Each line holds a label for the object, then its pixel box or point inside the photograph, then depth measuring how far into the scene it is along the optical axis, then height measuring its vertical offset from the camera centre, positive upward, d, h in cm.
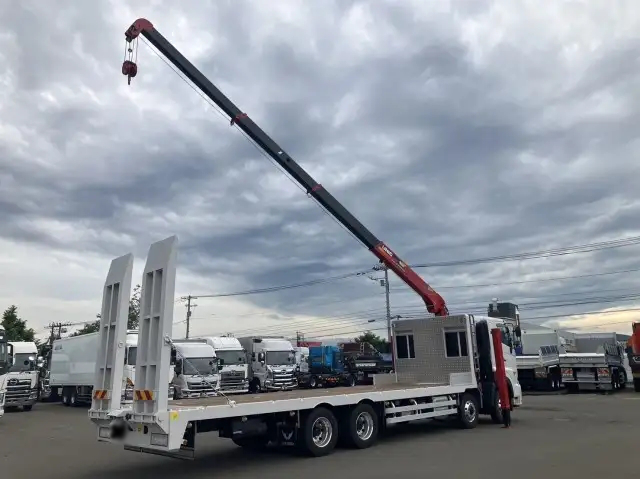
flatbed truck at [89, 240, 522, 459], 844 -16
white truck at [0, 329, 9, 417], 1784 +111
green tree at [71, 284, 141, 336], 4649 +809
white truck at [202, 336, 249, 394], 2853 +147
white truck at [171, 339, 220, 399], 2403 +99
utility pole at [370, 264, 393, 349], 5066 +827
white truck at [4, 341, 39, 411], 2470 +84
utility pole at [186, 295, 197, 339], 7031 +1020
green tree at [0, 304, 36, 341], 6048 +785
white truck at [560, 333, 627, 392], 2775 +50
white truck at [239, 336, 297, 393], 3284 +162
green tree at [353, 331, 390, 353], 8963 +777
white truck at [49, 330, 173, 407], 2673 +142
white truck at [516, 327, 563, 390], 2981 +71
